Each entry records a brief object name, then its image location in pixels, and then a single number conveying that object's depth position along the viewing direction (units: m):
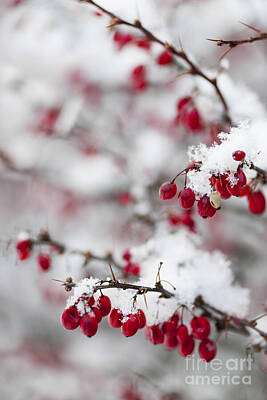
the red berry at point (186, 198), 0.75
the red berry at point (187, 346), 0.78
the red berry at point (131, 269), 0.84
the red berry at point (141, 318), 0.76
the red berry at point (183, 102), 0.86
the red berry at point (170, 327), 0.78
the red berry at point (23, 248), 0.84
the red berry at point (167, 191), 0.76
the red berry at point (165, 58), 0.86
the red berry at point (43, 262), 0.84
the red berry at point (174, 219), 0.87
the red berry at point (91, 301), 0.75
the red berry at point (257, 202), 0.78
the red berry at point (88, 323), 0.75
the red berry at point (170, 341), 0.78
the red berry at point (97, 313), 0.75
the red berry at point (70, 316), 0.75
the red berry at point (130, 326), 0.75
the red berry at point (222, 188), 0.74
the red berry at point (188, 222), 0.86
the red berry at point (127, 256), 0.85
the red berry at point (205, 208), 0.75
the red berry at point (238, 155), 0.74
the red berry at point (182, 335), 0.78
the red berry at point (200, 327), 0.77
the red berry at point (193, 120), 0.86
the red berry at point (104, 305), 0.75
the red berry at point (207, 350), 0.78
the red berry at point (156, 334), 0.77
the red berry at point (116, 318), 0.76
